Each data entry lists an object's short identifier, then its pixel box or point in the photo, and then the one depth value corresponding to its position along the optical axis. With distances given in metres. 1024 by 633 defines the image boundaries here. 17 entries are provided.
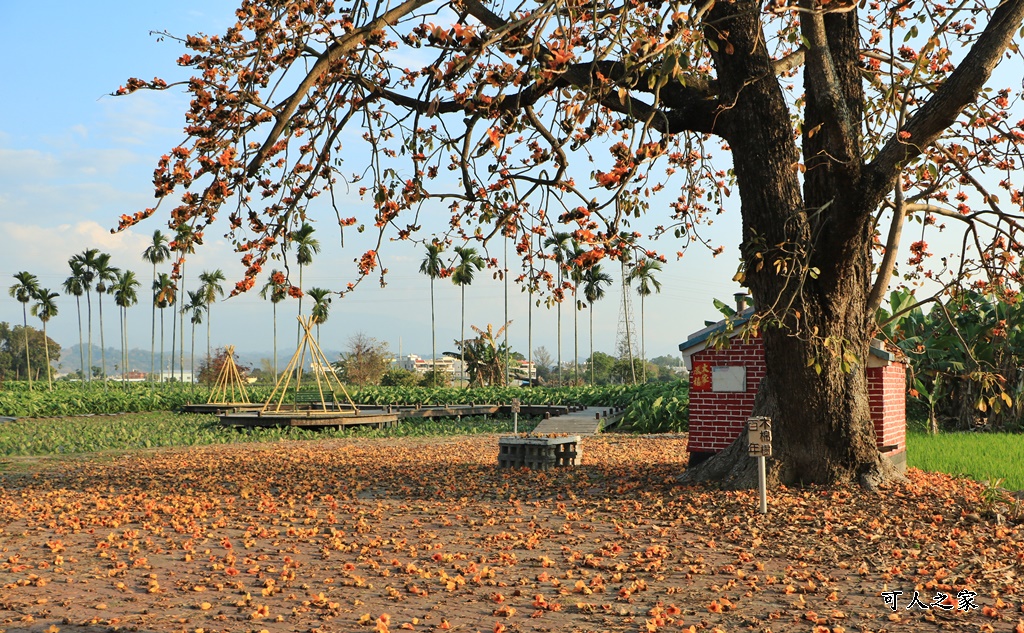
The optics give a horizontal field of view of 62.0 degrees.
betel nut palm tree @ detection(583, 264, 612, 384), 49.50
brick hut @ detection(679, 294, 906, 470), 12.94
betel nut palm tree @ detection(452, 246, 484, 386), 46.01
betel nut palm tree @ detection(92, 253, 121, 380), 58.53
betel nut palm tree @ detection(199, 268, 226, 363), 61.82
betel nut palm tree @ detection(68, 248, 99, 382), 58.22
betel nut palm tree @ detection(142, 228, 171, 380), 54.35
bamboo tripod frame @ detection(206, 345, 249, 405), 31.31
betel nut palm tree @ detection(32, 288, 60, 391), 58.97
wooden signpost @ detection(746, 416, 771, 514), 8.30
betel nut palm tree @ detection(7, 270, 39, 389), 59.08
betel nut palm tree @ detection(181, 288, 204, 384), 67.12
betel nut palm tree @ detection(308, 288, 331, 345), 43.30
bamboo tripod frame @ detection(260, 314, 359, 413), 23.45
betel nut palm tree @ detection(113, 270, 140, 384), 58.62
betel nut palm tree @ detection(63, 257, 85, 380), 60.09
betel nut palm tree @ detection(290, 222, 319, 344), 39.12
